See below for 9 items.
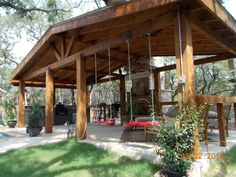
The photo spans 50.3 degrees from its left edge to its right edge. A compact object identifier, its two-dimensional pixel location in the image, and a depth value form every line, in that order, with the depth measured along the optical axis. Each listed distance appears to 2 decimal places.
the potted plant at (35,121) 7.88
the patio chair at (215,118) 5.91
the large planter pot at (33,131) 7.85
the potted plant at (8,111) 17.62
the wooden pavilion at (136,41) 4.15
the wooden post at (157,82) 9.99
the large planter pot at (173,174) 3.30
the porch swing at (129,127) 4.86
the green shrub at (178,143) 3.32
